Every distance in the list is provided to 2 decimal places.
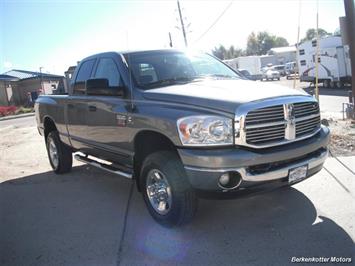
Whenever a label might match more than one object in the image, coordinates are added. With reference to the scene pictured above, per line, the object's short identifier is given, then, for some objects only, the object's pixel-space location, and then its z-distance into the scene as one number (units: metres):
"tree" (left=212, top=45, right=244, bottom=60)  103.94
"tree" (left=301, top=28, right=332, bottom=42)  96.85
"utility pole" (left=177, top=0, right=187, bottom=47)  35.25
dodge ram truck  3.58
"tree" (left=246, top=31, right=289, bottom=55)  104.31
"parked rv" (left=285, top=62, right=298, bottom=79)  47.91
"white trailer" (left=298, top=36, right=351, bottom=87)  25.06
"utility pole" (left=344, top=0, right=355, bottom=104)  8.86
